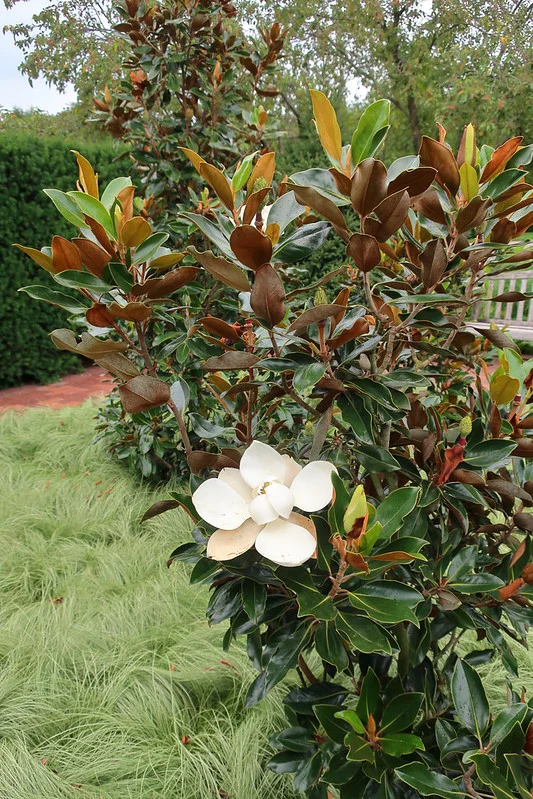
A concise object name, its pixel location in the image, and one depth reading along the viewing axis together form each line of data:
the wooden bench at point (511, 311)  4.81
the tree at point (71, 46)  8.98
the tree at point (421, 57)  7.00
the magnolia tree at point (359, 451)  0.65
